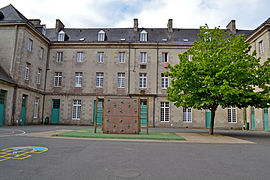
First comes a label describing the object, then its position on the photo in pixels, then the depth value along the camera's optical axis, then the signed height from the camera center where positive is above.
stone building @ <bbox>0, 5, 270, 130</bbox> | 27.53 +4.49
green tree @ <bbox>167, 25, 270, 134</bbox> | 14.53 +2.28
